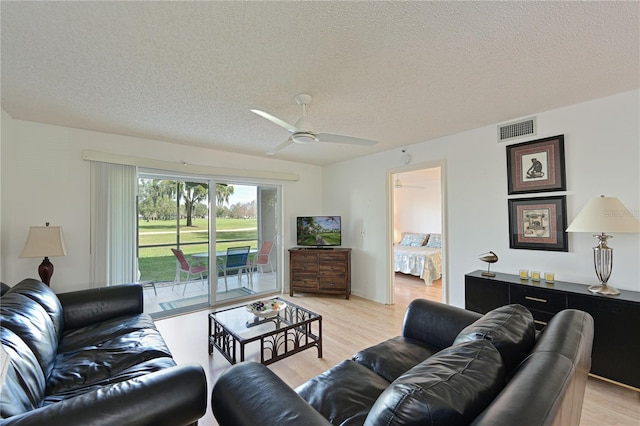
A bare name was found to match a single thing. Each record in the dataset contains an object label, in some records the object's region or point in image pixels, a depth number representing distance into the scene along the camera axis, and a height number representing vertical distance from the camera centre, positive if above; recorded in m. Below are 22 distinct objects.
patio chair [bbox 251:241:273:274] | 4.78 -0.62
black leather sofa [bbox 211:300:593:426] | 0.78 -0.56
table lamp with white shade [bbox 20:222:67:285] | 2.52 -0.21
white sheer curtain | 3.14 -0.02
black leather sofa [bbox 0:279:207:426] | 1.04 -0.75
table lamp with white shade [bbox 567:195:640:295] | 2.06 -0.05
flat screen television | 4.71 -0.18
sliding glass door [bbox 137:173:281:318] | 3.76 -0.31
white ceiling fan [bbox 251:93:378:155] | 2.15 +0.72
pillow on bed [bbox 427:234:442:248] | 6.16 -0.50
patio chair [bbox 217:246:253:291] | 4.34 -0.67
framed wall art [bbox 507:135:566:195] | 2.58 +0.53
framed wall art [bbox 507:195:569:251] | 2.57 -0.05
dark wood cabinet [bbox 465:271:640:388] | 1.97 -0.76
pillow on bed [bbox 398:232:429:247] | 6.52 -0.49
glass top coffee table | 2.33 -0.98
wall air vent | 2.74 +0.93
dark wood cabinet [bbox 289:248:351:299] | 4.42 -0.83
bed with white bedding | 5.24 -0.78
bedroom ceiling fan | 6.22 +0.85
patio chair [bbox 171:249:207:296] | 3.99 -0.71
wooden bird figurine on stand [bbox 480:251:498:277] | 2.83 -0.42
